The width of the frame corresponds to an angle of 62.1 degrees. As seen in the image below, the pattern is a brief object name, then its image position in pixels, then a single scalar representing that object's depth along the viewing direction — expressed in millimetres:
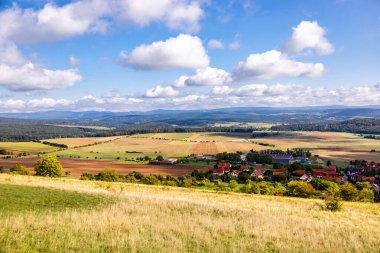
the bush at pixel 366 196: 64094
